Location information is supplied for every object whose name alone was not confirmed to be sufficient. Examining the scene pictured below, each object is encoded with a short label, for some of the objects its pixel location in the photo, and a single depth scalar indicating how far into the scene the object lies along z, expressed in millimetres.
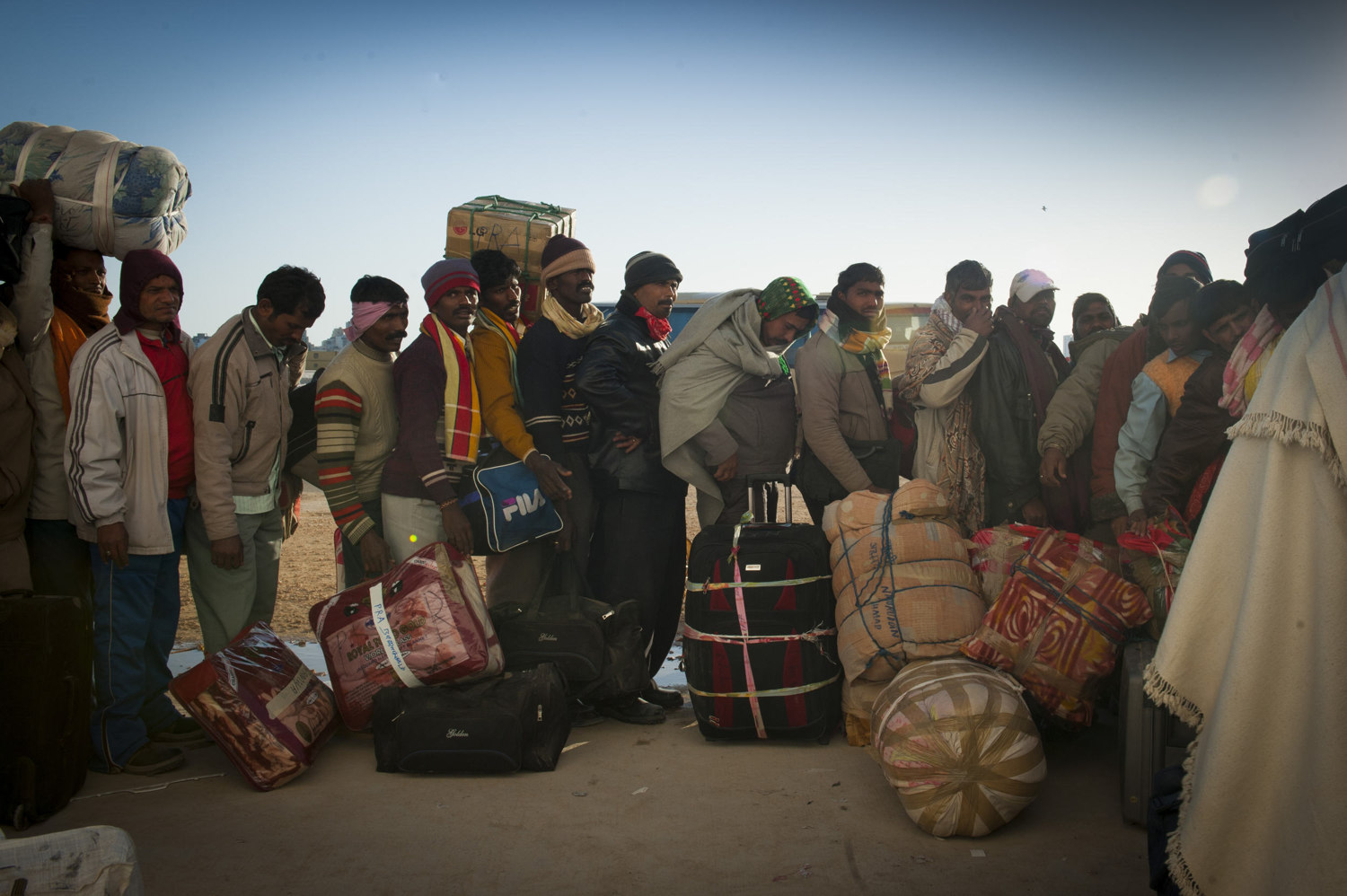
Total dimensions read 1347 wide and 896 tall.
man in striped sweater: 4238
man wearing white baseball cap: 4512
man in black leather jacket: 4473
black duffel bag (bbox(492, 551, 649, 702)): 4152
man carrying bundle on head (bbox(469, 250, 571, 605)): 4422
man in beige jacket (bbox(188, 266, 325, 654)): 3943
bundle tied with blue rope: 3689
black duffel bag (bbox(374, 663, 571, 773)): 3676
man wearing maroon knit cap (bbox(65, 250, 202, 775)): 3654
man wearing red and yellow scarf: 4215
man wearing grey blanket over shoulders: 4504
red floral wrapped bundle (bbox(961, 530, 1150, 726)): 3410
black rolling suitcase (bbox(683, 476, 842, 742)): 3953
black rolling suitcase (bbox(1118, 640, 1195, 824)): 3102
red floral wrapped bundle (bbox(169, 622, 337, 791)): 3619
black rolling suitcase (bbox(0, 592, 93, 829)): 3254
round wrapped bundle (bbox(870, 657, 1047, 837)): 3002
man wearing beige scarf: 4516
